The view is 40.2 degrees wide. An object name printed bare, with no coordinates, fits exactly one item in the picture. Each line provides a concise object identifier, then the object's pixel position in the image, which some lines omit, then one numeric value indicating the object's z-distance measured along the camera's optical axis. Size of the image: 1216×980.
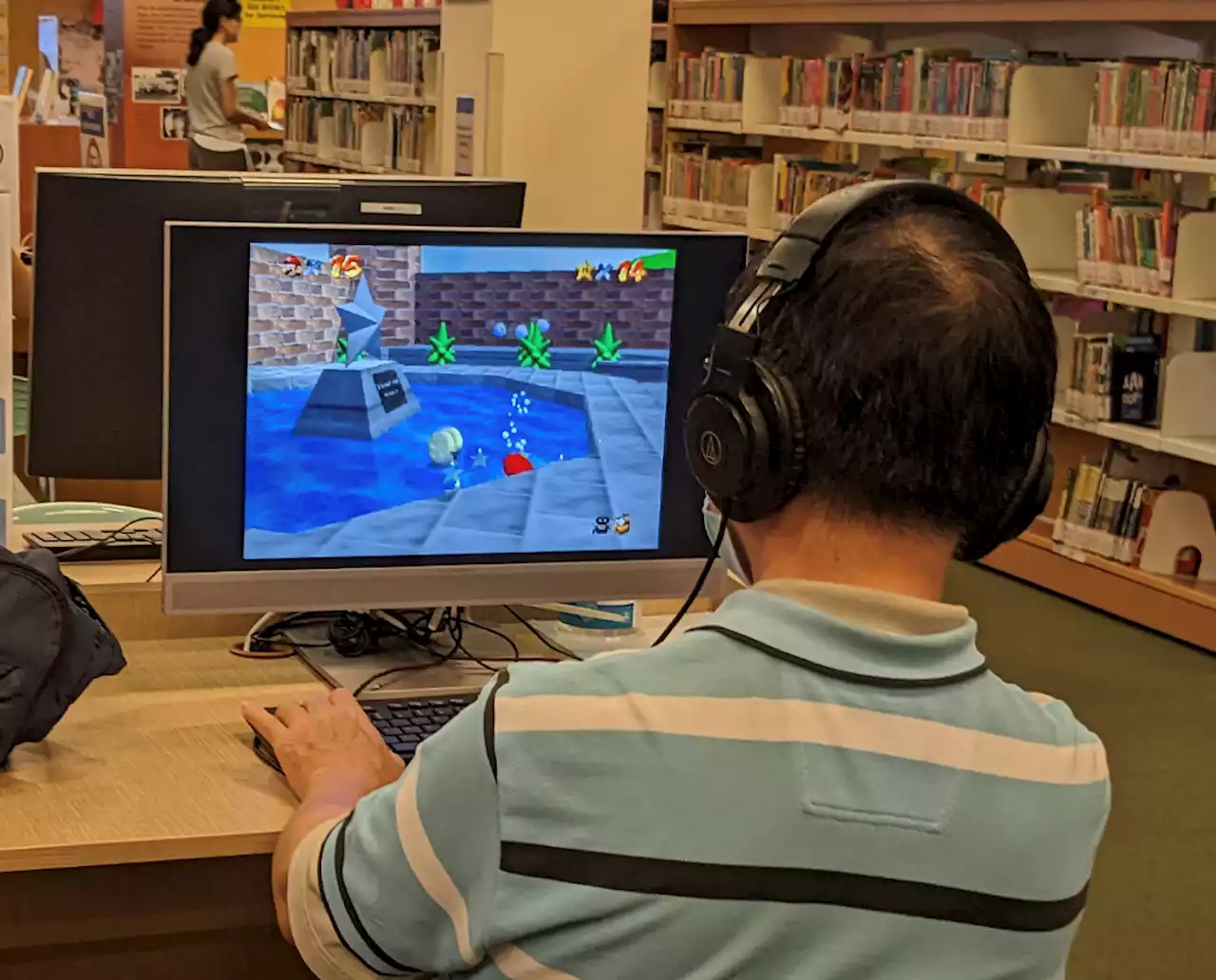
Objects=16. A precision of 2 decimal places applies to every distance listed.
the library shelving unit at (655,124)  6.61
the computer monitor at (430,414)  1.55
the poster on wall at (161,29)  8.53
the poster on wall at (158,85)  8.60
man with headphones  0.89
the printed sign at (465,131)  5.14
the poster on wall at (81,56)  9.88
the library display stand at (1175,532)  4.43
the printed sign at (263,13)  9.95
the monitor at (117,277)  1.88
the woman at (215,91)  8.26
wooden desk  1.31
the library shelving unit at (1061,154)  4.33
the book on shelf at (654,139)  6.74
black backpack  1.34
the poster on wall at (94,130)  7.97
